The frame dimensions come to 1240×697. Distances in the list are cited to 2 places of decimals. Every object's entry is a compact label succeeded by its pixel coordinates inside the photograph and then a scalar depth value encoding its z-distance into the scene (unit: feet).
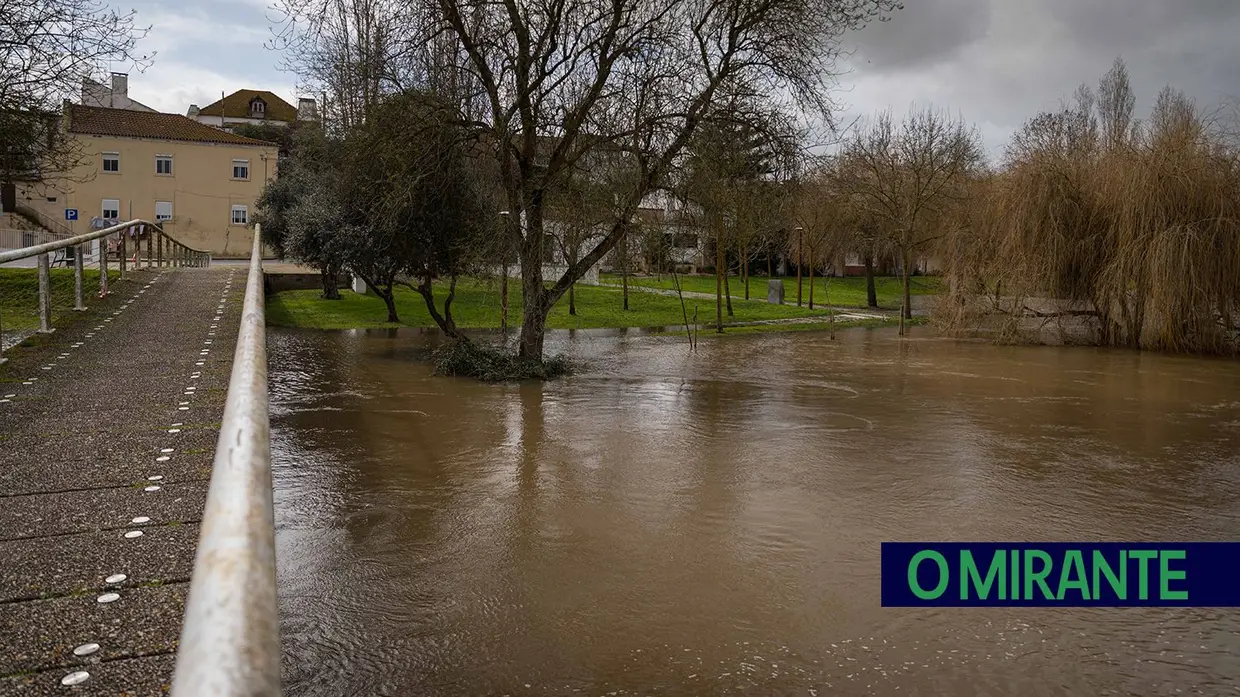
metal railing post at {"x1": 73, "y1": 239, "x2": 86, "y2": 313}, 33.55
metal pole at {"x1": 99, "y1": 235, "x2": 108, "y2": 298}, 38.86
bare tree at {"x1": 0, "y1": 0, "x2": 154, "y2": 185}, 39.45
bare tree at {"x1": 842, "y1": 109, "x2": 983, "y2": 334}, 104.73
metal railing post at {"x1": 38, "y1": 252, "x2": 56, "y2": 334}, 28.66
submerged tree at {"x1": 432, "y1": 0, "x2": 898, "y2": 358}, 50.55
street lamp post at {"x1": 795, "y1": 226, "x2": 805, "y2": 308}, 109.72
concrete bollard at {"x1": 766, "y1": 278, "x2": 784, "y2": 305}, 132.05
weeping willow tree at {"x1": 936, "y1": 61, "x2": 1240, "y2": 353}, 73.31
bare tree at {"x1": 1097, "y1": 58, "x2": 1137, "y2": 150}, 172.45
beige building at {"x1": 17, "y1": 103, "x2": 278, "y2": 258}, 154.51
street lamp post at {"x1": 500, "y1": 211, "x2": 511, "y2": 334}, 55.62
